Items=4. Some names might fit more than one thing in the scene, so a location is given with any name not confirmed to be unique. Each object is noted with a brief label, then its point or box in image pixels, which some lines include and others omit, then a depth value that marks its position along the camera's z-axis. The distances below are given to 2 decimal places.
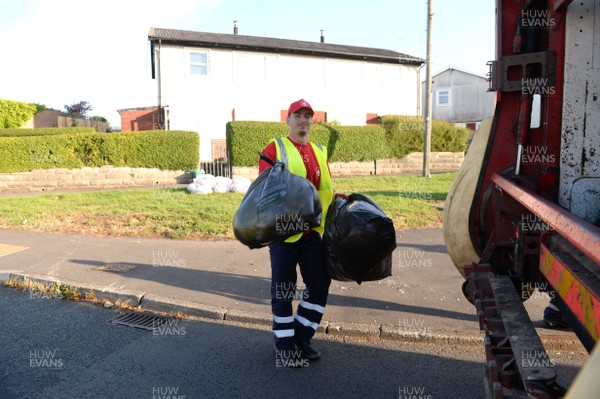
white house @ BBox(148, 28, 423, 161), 21.16
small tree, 40.38
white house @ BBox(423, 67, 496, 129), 33.91
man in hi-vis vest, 3.35
